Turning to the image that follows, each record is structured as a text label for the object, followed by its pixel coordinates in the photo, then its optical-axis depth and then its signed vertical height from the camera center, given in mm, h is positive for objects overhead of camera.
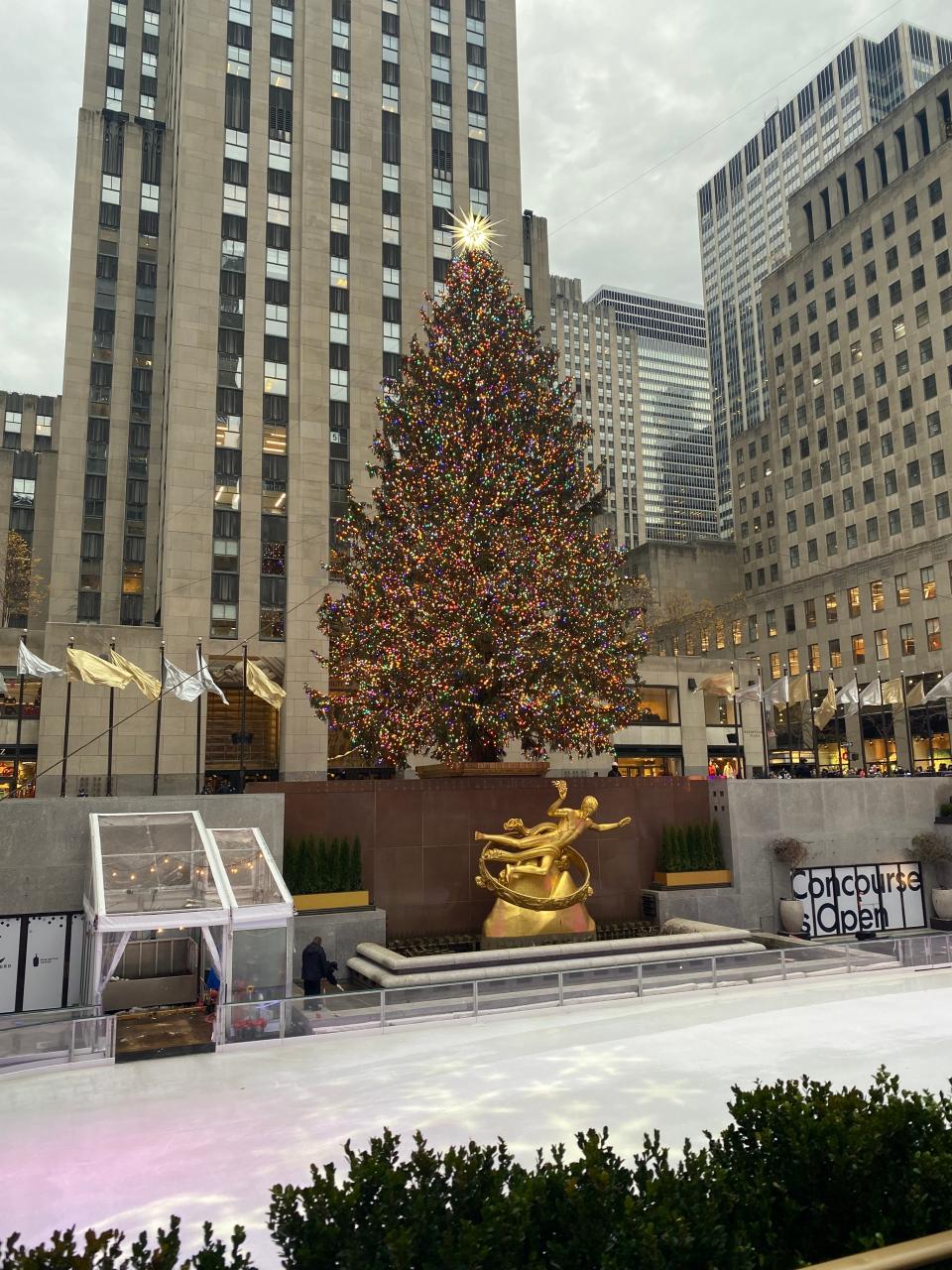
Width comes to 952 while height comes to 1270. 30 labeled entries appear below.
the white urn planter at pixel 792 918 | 27781 -4035
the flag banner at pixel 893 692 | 37316 +3631
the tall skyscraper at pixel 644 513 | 187875 +57502
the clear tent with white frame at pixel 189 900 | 17406 -2134
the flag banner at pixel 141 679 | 25984 +3246
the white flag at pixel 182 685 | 26186 +3091
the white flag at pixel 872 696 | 37250 +3493
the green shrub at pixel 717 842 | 28469 -1801
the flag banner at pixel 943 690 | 33969 +3343
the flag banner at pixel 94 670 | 24594 +3317
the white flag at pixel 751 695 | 34625 +3355
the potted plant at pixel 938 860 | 30016 -2631
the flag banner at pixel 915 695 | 39275 +3776
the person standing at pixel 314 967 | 19984 -3844
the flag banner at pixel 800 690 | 36656 +3730
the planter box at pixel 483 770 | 27594 +525
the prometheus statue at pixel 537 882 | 23312 -2406
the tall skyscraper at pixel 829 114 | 173750 +131220
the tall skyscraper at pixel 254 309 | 47781 +28231
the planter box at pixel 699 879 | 27375 -2818
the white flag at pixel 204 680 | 26120 +3232
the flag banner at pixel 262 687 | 27828 +3163
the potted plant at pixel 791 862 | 27812 -2434
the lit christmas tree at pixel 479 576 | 27594 +6535
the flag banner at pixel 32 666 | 24734 +3457
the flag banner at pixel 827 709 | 36438 +2885
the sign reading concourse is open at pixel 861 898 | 29203 -3744
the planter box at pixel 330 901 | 23391 -2823
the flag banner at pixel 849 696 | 36500 +3428
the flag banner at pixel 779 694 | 35469 +3488
